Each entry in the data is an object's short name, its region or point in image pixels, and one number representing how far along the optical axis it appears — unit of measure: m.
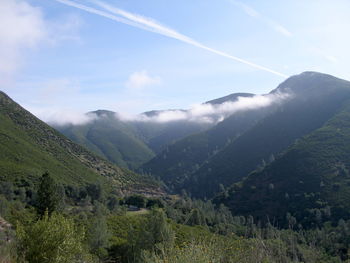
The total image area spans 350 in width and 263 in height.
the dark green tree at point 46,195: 41.50
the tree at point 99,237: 34.62
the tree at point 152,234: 29.81
